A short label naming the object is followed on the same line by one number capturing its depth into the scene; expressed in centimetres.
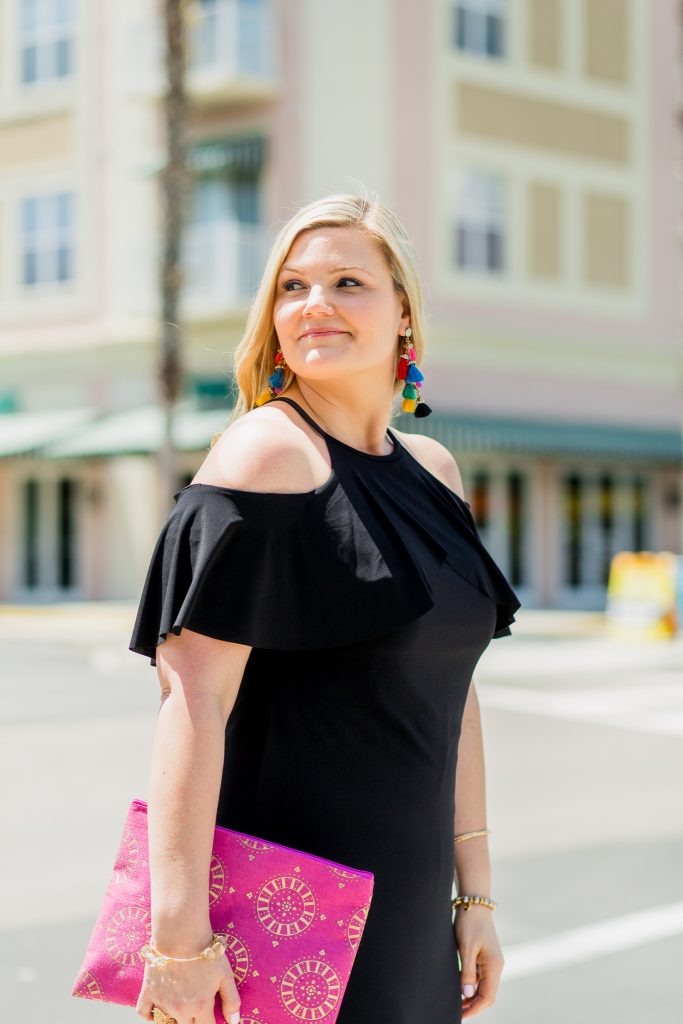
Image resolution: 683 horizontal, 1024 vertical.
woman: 189
